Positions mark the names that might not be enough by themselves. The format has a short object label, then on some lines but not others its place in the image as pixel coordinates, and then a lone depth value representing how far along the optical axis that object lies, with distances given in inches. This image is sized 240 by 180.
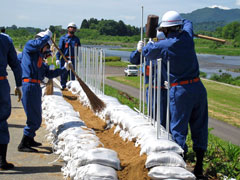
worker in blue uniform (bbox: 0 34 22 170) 204.4
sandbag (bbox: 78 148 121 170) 173.4
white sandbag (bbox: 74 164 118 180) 162.2
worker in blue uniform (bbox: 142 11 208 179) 185.2
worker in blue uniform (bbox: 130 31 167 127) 222.4
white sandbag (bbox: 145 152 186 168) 164.7
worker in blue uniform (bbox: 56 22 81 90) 449.1
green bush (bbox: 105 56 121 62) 1915.0
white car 1179.3
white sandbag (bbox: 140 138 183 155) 173.1
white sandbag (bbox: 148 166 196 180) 155.3
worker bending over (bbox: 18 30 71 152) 236.7
